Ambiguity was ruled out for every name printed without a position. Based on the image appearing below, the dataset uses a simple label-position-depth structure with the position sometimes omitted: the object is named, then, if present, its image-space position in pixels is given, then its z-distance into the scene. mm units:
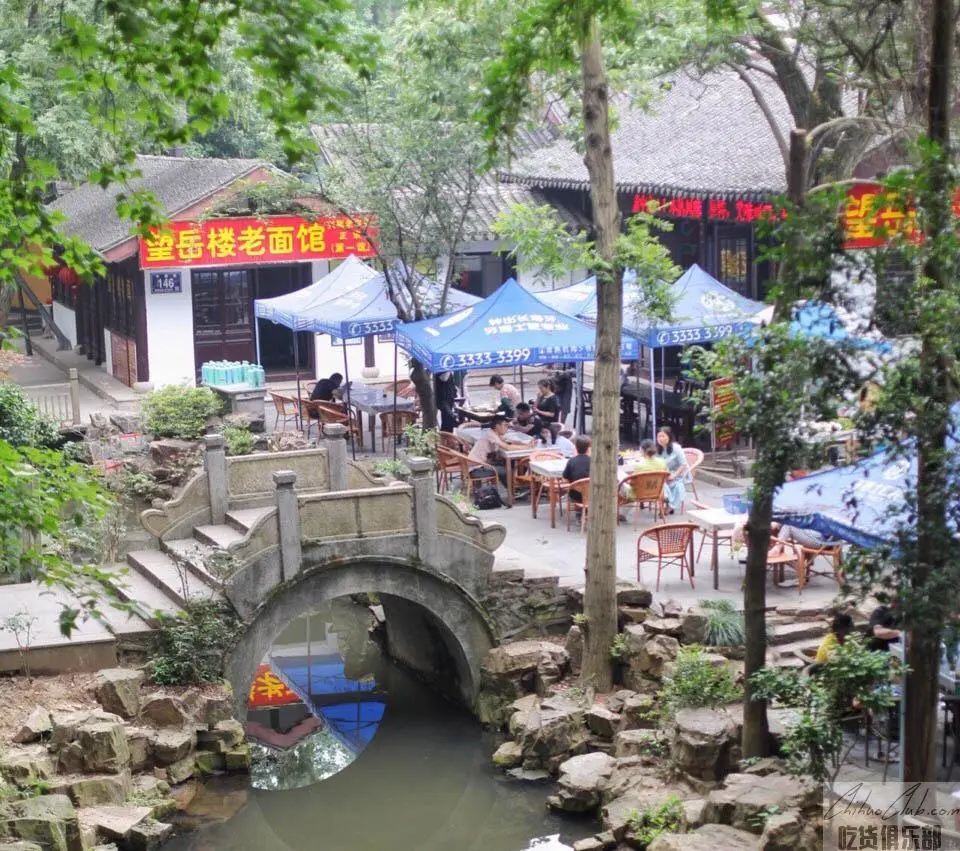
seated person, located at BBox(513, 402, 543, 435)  20516
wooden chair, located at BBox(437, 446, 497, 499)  19203
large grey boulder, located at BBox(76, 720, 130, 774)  13617
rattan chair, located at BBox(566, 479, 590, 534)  17703
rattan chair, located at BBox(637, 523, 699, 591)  16047
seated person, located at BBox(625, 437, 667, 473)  17672
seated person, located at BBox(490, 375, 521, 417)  21562
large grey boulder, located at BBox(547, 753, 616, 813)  13906
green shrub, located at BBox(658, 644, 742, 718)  13625
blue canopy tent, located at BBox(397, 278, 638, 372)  19062
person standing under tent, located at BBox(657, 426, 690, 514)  18000
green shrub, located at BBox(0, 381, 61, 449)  20078
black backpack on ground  19297
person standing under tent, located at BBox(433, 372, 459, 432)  22531
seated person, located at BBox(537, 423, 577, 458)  19130
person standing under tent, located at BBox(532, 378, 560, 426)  21031
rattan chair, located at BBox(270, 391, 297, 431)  23953
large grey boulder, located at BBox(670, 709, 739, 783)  13008
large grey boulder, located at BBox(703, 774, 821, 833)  11414
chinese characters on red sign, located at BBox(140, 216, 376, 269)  26469
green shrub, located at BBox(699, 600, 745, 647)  14727
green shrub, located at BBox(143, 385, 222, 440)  22750
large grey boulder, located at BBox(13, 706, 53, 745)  13633
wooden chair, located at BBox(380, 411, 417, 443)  22062
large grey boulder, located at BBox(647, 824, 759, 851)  11305
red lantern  32425
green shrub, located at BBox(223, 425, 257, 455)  21562
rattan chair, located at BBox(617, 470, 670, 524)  17516
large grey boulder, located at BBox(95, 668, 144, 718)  14352
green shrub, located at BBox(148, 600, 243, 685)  14906
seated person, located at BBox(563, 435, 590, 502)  17844
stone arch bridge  15297
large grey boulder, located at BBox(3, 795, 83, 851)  11734
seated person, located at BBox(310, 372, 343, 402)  23625
